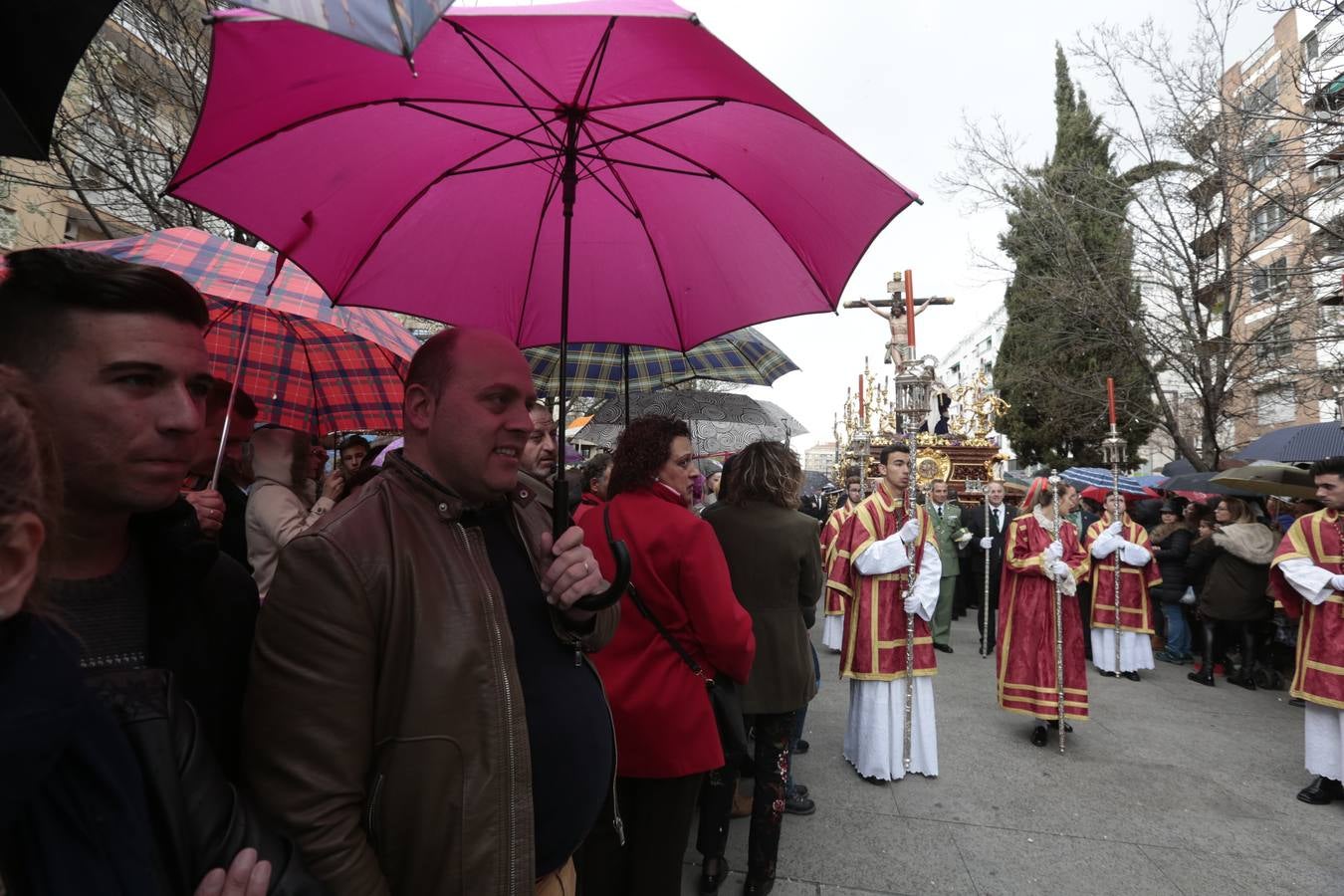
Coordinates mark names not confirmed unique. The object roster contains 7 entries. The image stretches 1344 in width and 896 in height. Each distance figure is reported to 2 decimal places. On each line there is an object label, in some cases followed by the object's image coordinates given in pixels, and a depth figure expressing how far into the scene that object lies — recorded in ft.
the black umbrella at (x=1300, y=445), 26.78
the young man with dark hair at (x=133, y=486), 3.42
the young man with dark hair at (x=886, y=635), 16.97
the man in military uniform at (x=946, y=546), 34.17
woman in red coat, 8.36
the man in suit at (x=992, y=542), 35.29
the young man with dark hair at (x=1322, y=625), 16.33
